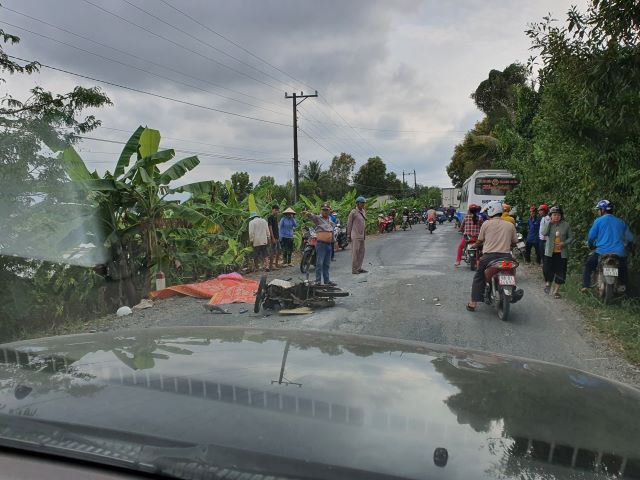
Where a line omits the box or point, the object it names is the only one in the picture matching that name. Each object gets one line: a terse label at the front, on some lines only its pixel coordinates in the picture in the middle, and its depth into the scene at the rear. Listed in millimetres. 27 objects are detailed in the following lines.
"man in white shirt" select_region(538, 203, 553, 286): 10512
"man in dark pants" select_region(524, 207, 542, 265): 13484
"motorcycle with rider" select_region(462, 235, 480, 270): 12812
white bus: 23359
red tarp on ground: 10047
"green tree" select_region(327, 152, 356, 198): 71812
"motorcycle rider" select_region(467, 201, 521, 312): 8234
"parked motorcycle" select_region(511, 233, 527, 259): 16400
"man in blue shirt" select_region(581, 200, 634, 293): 8641
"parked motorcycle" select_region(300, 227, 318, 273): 13875
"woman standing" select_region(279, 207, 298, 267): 16156
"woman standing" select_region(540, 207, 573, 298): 9875
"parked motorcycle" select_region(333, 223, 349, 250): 21684
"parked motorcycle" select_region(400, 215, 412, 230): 38938
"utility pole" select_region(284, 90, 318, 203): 32344
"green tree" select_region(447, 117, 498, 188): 31375
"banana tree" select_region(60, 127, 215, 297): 10852
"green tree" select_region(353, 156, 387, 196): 76625
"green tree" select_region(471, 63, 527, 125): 38469
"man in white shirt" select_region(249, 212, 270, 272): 14688
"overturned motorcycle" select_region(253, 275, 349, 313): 8773
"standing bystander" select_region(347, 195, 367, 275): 12664
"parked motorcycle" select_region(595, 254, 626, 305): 8570
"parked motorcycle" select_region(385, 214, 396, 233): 35994
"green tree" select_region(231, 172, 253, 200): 53262
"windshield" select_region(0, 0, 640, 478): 1549
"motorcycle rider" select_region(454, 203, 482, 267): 13695
